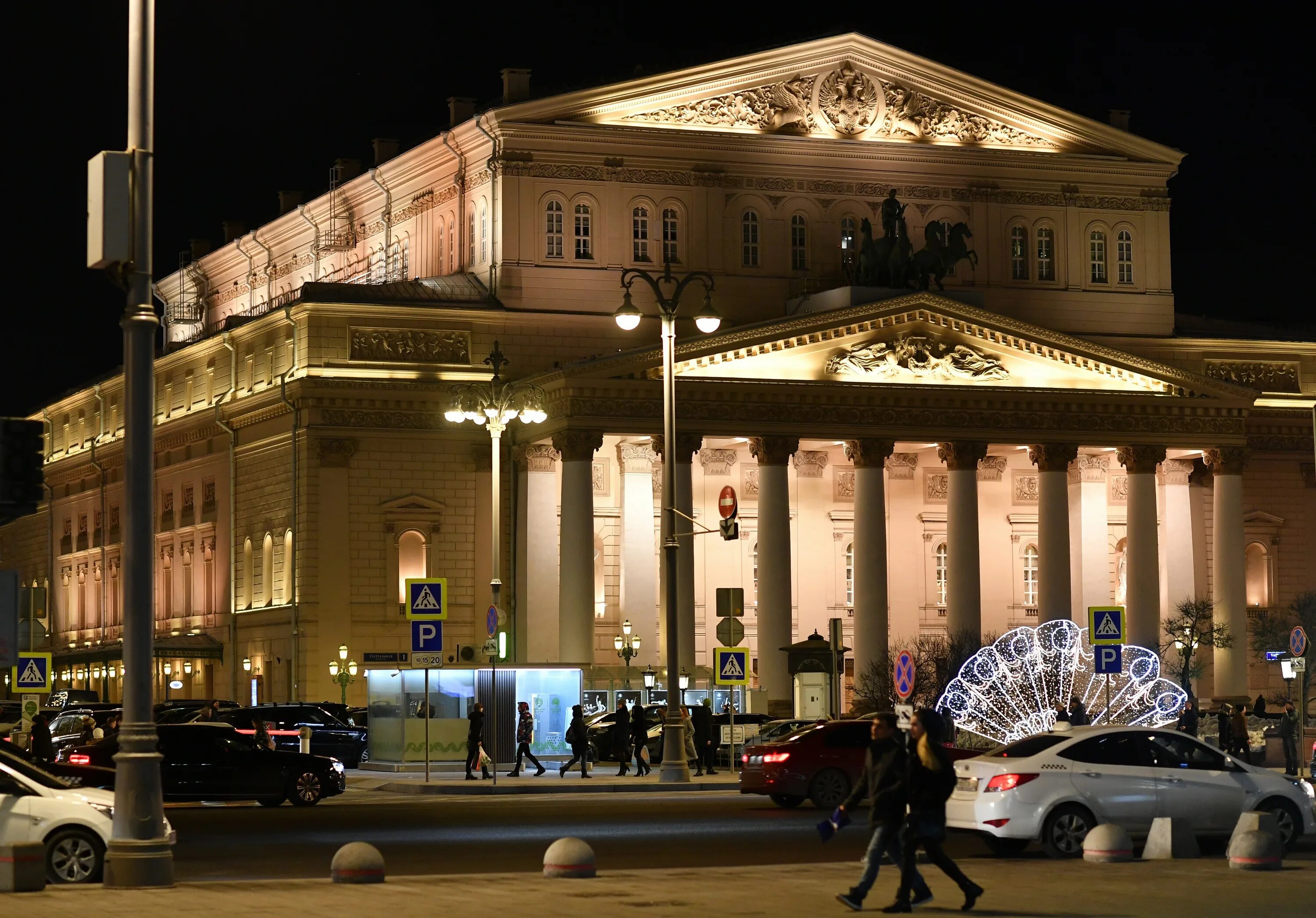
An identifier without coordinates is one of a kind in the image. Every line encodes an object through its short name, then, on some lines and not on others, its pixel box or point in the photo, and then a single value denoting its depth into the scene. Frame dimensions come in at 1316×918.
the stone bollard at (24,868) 23.41
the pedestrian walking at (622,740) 54.53
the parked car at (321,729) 59.25
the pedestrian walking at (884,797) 22.03
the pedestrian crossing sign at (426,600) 44.97
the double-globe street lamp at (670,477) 49.78
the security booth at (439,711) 54.62
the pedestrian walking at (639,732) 55.12
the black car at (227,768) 42.09
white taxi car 28.44
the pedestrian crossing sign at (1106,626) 45.03
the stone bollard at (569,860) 24.98
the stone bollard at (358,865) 24.25
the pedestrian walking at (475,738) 51.00
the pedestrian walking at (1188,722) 57.44
